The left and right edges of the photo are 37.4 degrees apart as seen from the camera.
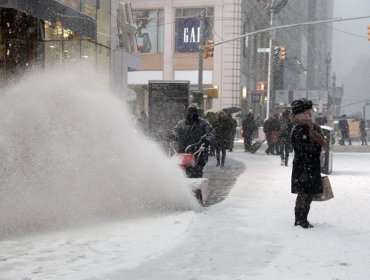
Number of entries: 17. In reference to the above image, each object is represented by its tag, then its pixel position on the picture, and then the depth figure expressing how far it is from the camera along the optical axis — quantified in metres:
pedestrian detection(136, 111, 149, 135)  21.66
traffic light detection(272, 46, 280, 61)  35.47
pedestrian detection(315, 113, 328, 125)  25.03
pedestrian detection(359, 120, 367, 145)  30.64
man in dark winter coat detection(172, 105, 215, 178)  9.29
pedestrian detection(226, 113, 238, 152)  16.99
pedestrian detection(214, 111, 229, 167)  15.99
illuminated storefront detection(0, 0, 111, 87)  13.03
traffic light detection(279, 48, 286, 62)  33.25
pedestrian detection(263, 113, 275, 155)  20.39
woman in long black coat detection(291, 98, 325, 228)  7.09
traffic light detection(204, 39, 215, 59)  25.30
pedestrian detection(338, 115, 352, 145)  29.09
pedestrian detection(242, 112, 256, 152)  22.19
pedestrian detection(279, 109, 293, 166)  15.61
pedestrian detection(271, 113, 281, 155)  20.14
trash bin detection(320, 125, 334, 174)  13.81
